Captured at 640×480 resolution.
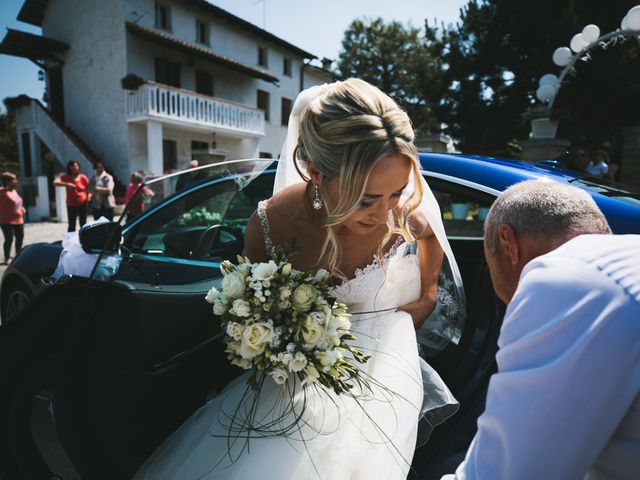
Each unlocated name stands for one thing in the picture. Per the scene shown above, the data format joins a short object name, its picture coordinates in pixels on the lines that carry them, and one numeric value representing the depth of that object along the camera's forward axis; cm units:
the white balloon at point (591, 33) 859
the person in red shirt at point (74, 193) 904
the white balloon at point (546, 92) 999
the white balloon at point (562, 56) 952
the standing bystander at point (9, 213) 776
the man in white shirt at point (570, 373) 68
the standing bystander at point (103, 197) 896
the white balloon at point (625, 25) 753
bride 131
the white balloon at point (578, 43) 890
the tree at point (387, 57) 3080
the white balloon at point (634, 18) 730
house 1572
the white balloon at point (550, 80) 1015
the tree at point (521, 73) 1259
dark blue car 120
